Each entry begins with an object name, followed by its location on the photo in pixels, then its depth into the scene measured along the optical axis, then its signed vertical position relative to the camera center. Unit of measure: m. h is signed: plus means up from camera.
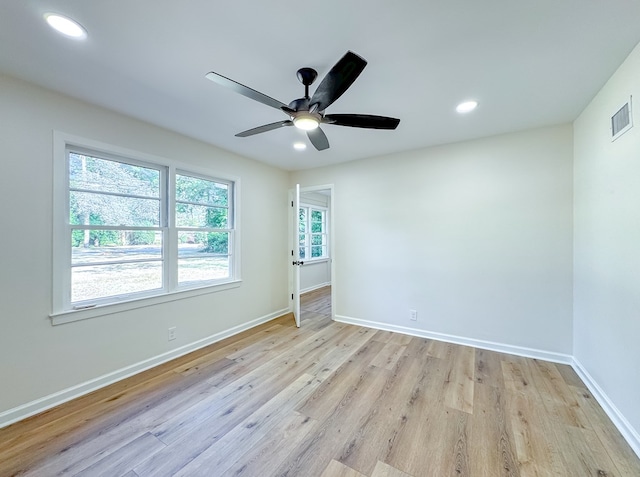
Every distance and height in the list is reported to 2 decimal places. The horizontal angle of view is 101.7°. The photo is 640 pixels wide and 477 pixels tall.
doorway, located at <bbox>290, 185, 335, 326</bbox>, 4.89 -0.44
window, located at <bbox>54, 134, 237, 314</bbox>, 2.23 +0.10
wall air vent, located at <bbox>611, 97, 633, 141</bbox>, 1.72 +0.81
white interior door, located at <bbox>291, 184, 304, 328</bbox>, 3.88 -0.27
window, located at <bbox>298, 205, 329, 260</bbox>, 6.48 +0.14
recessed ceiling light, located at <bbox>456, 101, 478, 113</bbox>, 2.28 +1.18
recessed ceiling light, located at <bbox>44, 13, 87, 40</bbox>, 1.39 +1.18
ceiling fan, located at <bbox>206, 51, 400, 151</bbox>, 1.39 +0.88
